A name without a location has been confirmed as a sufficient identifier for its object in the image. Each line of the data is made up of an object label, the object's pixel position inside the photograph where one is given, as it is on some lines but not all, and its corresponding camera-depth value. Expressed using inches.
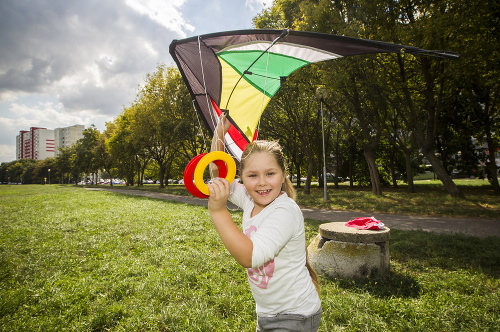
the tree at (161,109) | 961.7
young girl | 64.7
